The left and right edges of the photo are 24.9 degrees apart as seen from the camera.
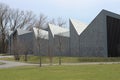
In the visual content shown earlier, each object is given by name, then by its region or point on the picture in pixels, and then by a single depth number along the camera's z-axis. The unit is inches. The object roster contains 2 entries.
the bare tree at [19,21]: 4301.2
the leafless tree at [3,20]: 4128.0
